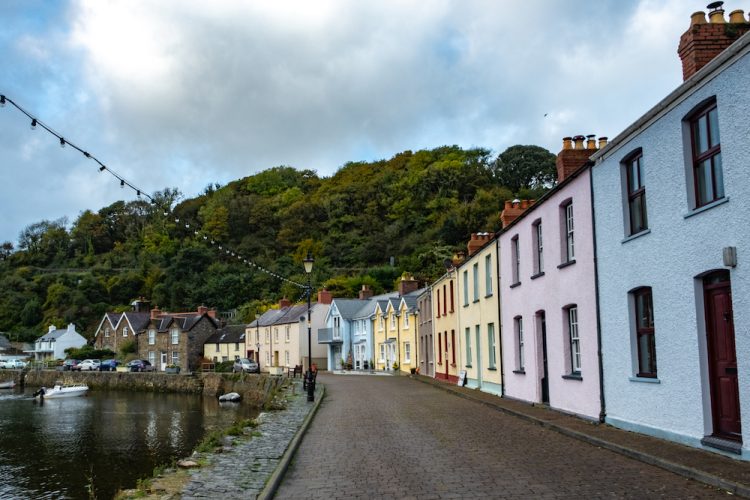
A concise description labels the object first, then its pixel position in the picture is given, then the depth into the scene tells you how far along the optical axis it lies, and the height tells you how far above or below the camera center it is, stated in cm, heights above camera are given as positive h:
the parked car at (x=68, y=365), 6926 -339
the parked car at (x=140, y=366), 6456 -344
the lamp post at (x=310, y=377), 2255 -177
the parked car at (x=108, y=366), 6738 -347
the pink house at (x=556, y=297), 1372 +53
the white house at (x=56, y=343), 8569 -121
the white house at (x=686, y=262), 853 +80
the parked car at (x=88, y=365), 6775 -340
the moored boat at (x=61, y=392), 5253 -479
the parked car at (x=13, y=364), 7669 -346
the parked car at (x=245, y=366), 5375 -315
